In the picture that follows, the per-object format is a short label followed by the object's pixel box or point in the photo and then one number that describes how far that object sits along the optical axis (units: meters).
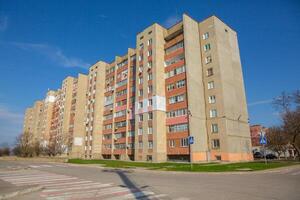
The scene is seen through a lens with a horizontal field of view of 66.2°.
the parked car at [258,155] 65.97
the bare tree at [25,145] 79.88
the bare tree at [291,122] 37.84
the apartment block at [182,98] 40.34
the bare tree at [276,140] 57.08
